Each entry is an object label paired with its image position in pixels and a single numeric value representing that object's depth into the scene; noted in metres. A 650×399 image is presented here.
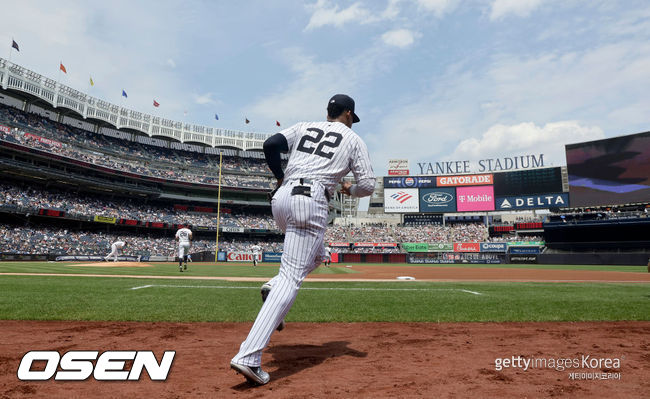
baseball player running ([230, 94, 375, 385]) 2.57
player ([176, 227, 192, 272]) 18.22
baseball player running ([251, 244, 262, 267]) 28.72
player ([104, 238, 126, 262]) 23.59
